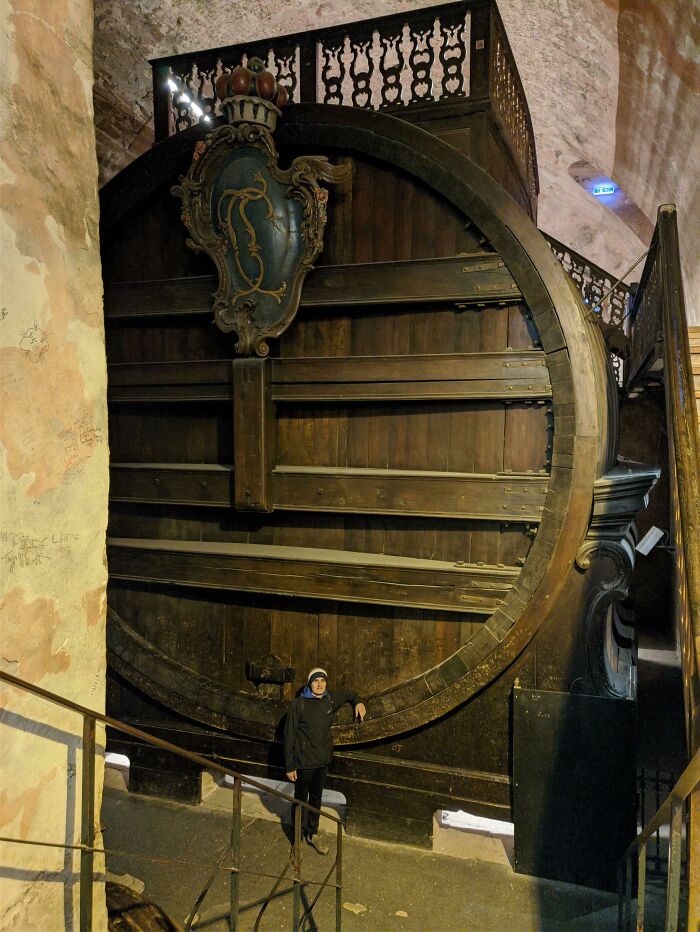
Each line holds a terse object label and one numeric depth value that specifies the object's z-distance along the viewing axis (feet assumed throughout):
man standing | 11.24
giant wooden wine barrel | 10.44
